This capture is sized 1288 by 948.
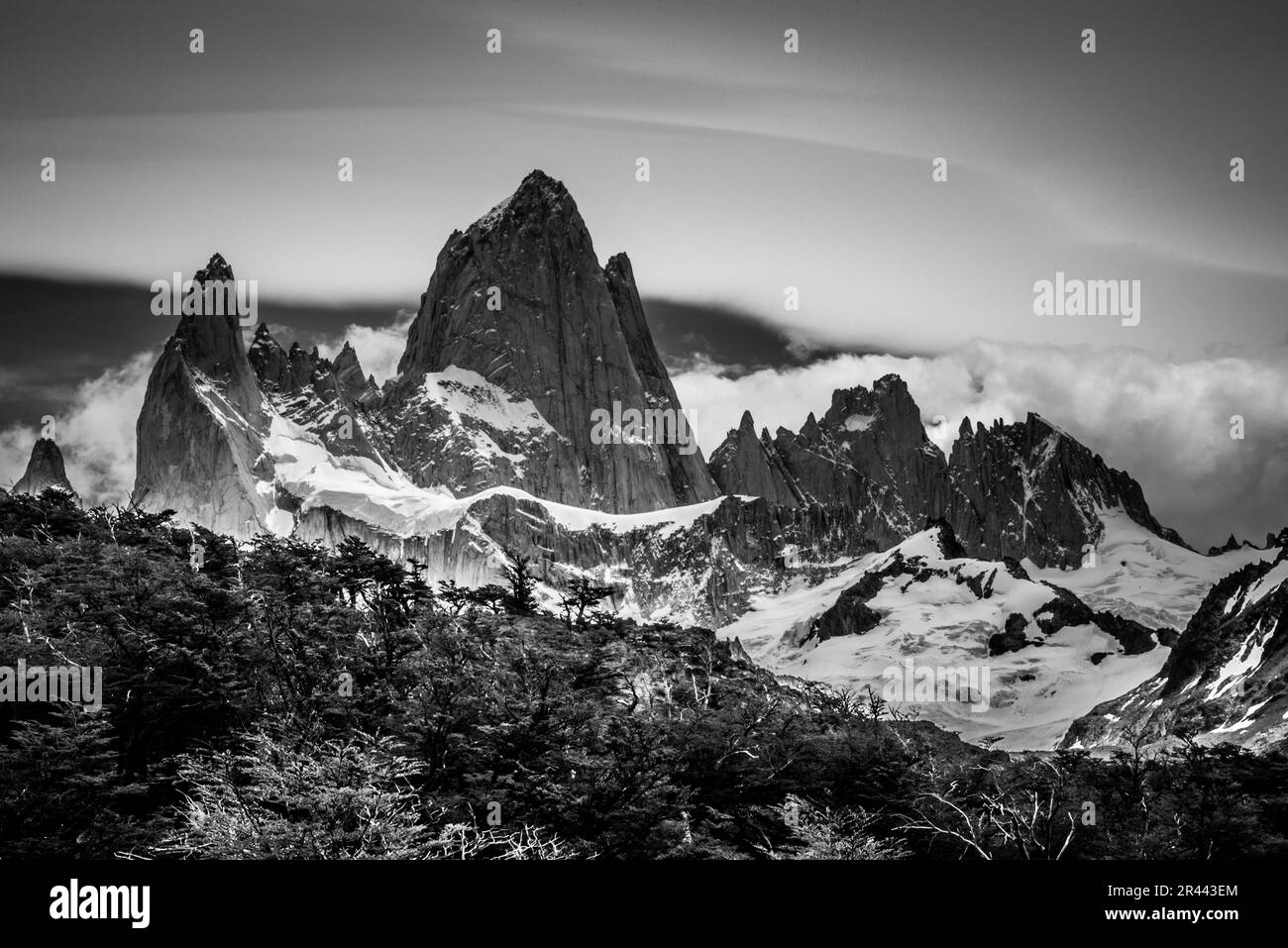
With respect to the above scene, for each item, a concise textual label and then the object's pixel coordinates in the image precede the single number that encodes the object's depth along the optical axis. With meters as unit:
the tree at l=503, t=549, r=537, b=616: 88.97
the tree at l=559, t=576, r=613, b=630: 90.00
